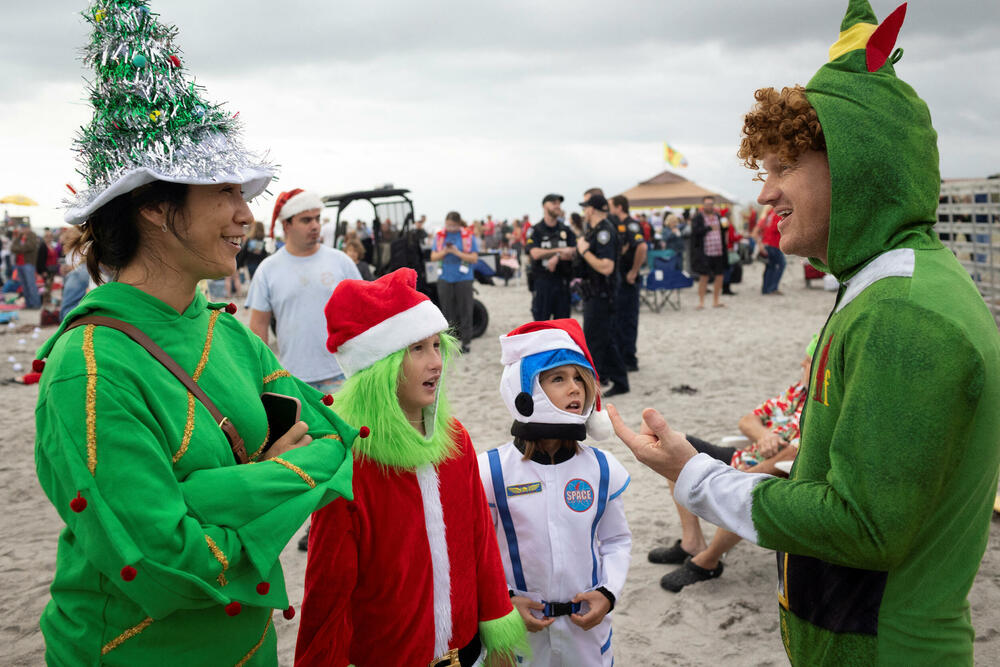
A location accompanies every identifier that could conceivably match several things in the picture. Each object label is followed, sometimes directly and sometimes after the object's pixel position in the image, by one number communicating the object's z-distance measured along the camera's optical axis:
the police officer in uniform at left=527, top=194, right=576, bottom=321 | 9.15
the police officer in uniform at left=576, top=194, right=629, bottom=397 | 7.52
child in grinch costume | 1.92
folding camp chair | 13.92
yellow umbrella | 21.08
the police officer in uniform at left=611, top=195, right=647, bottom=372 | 8.41
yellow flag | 33.62
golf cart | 10.20
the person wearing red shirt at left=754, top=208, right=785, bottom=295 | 15.97
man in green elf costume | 1.33
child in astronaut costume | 2.52
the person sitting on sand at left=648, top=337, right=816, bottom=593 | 3.83
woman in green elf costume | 1.36
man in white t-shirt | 4.59
